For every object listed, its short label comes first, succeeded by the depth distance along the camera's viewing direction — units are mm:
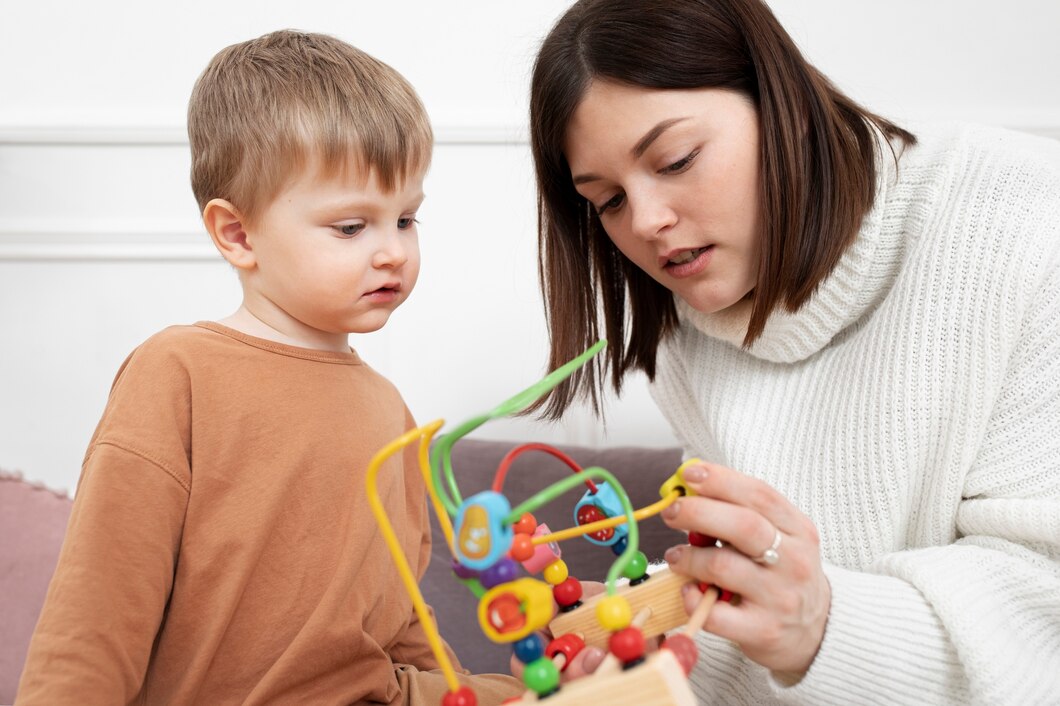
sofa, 1472
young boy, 890
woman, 923
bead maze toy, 639
